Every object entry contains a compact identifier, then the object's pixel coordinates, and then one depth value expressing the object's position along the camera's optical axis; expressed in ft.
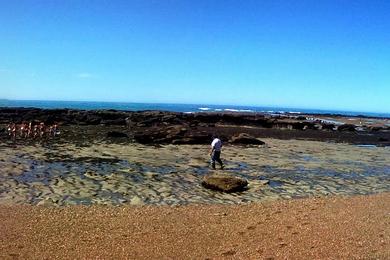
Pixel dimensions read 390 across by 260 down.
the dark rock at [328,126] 223.55
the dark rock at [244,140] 130.82
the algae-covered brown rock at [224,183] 61.36
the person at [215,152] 81.81
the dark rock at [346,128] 217.15
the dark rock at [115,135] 137.28
